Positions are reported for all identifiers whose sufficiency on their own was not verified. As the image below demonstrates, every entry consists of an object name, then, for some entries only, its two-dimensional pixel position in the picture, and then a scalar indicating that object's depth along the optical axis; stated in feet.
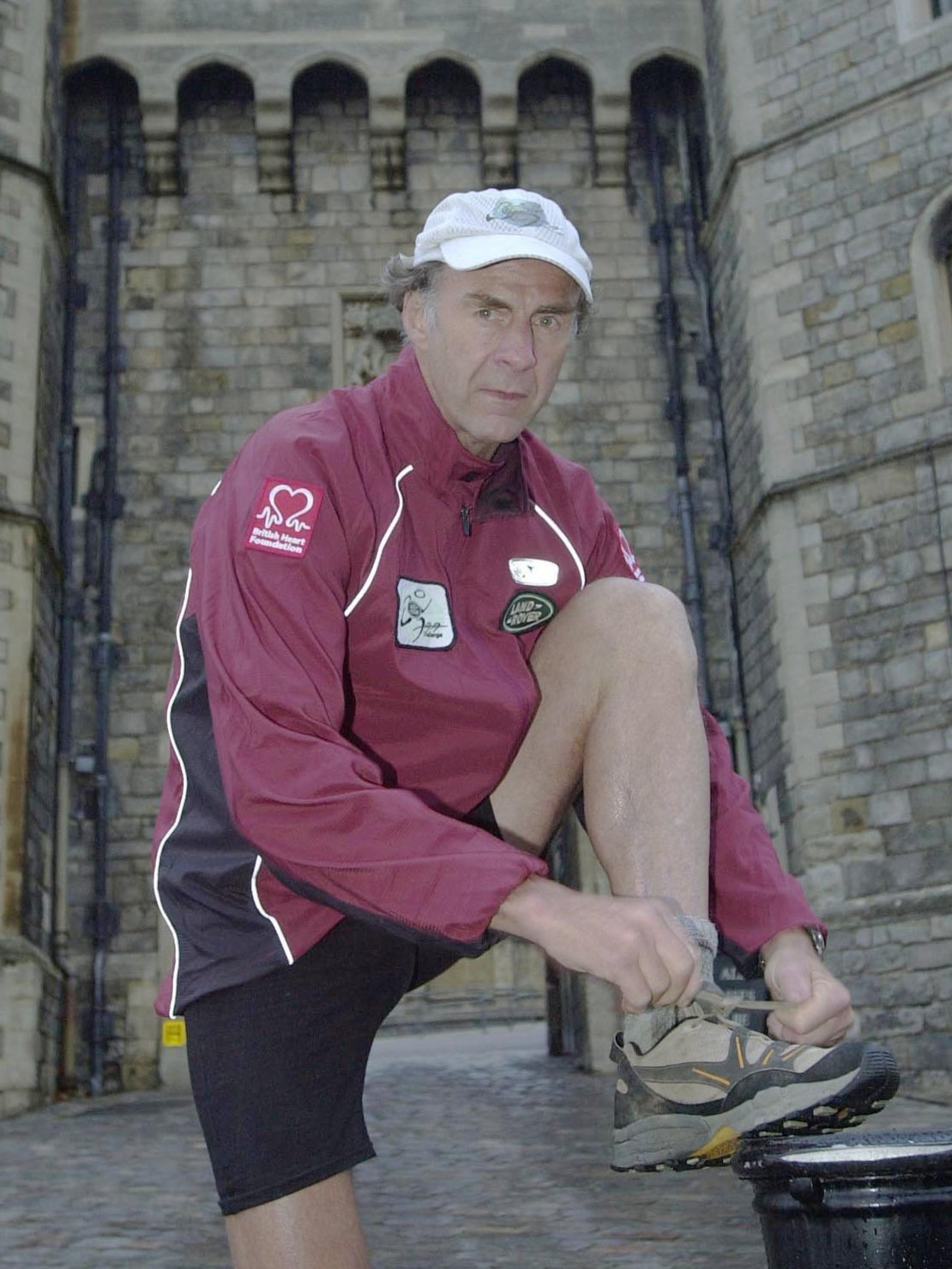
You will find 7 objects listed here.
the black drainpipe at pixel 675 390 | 36.50
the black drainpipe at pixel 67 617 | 33.50
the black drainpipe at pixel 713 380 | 35.73
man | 5.83
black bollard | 5.63
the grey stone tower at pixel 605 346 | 30.78
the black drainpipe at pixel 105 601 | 33.76
